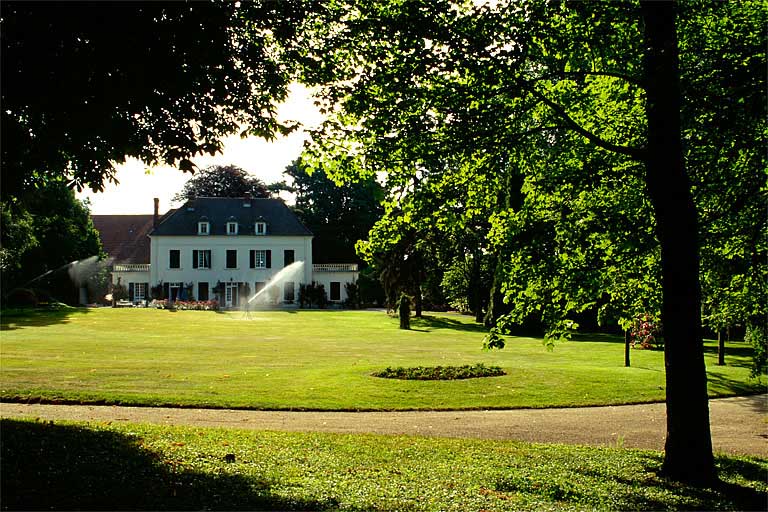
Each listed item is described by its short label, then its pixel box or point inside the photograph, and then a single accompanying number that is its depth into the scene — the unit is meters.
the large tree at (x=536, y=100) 8.30
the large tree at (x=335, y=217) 76.50
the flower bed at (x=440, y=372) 16.94
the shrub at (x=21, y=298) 50.97
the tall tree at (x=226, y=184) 75.12
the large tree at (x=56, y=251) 47.09
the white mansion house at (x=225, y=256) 64.50
